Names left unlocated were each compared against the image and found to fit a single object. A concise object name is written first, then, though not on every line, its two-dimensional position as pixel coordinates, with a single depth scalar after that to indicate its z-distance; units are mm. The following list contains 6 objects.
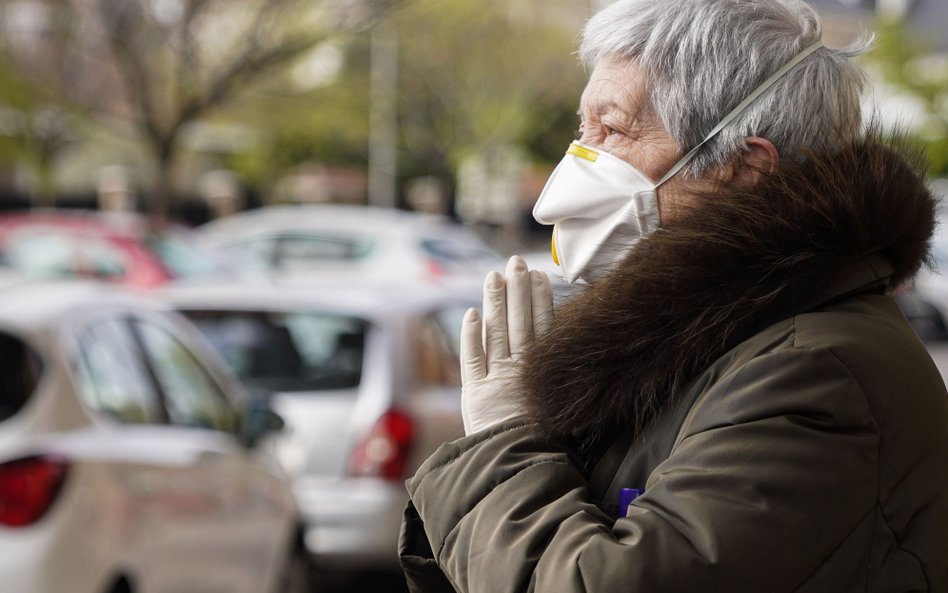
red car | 25406
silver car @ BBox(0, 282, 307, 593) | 7230
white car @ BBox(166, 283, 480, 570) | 12469
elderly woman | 2980
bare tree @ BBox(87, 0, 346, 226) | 28875
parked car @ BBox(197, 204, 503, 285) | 30187
